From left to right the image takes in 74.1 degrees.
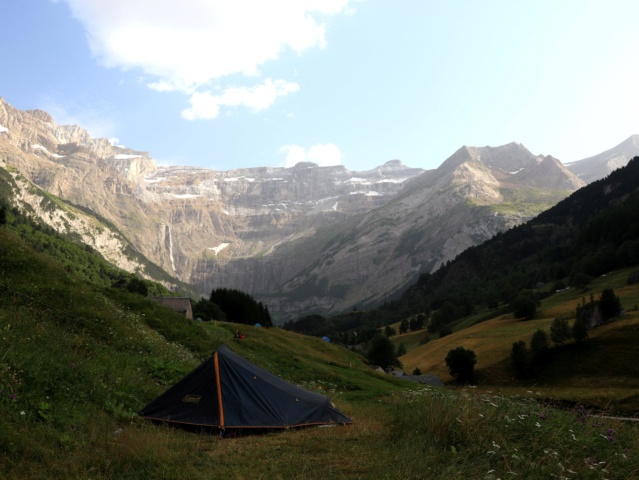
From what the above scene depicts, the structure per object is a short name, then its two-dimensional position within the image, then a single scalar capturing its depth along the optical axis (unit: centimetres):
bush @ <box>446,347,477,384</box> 7850
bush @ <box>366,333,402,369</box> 9619
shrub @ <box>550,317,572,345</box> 7300
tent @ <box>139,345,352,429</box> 1372
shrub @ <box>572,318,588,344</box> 6997
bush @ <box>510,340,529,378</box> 7462
